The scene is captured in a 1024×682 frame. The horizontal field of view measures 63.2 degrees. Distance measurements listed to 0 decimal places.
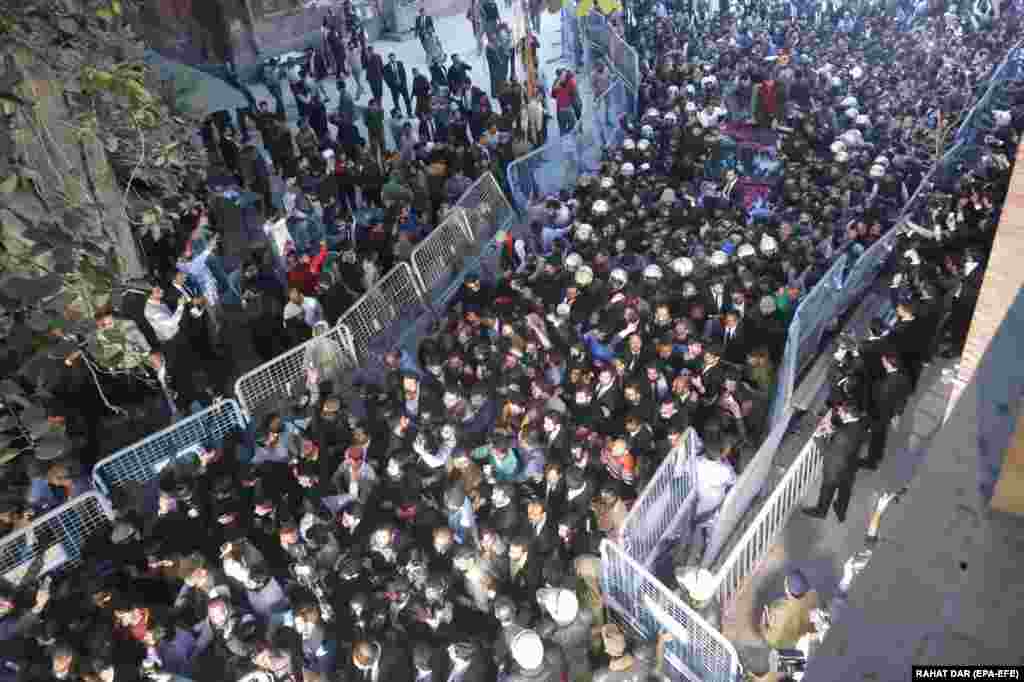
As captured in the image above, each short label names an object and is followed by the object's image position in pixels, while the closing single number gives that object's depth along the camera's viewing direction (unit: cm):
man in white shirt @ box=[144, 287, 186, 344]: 945
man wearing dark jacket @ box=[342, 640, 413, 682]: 608
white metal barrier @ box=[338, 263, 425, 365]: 1024
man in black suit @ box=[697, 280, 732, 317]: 985
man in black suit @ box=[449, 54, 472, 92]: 1850
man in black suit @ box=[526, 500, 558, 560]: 698
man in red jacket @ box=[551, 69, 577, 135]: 1706
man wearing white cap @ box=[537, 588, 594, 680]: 625
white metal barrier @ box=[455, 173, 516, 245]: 1269
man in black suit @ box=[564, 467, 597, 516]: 718
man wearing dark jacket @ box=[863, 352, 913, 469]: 811
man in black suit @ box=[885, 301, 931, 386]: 895
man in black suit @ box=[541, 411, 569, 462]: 779
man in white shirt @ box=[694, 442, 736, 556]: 752
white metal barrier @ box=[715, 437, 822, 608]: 703
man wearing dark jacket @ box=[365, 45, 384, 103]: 1884
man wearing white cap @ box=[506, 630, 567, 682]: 592
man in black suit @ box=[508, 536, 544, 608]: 667
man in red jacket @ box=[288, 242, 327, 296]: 1073
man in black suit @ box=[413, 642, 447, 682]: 607
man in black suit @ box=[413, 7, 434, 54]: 2152
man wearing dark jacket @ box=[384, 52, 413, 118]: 1875
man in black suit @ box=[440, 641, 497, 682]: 610
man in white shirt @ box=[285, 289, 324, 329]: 999
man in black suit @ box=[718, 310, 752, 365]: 946
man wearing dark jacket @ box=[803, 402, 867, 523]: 761
